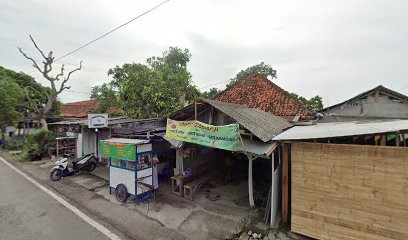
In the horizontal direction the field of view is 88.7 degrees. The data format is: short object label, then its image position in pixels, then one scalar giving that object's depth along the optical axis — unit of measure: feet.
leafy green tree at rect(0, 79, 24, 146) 58.75
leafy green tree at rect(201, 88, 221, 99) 93.20
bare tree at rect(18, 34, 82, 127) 69.10
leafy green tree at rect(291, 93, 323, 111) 95.02
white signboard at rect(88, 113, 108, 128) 35.24
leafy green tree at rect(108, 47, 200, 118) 48.70
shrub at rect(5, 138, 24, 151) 69.51
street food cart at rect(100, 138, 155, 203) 25.79
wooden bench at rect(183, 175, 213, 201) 27.61
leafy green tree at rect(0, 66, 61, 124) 72.43
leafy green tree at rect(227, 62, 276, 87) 91.71
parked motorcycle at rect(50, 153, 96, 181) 35.55
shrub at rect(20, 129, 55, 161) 51.88
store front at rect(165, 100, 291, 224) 21.86
